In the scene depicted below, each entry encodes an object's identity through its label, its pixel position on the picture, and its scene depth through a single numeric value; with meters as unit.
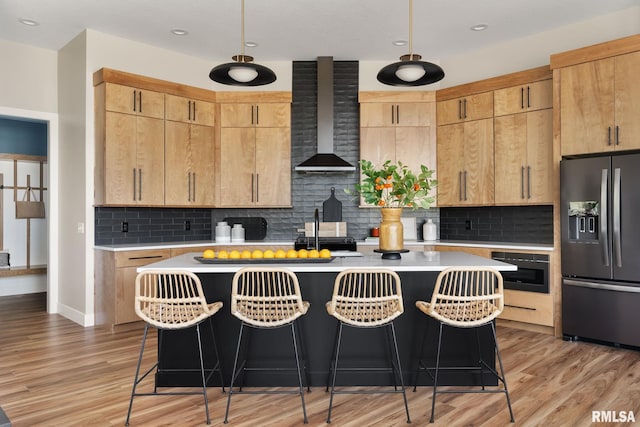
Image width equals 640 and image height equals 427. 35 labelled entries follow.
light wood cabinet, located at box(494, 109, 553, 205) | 4.84
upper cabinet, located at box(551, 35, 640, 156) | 4.02
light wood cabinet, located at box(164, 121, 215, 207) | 5.41
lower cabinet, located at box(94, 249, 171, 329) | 4.65
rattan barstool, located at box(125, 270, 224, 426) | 2.63
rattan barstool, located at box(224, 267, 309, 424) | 2.66
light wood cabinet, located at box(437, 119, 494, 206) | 5.31
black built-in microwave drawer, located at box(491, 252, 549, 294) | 4.53
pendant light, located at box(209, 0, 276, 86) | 3.16
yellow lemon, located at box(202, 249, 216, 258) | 3.09
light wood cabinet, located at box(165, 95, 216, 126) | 5.39
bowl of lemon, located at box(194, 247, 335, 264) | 2.97
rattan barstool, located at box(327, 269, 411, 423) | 2.64
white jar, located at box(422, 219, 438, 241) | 5.86
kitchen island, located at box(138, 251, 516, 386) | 3.09
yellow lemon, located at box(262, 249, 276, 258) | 3.04
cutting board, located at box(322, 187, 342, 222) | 5.99
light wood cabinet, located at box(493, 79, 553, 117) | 4.81
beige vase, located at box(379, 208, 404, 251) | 3.33
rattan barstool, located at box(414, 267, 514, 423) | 2.65
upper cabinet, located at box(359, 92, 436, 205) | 5.76
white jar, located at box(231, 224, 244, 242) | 5.88
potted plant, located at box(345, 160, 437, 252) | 3.26
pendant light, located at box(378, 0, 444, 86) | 2.99
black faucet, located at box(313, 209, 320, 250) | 3.40
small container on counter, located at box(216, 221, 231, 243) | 5.83
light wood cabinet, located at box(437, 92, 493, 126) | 5.29
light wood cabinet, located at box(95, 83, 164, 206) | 4.89
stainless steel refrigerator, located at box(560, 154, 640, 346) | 3.89
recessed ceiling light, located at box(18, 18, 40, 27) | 4.66
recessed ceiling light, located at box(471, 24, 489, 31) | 4.93
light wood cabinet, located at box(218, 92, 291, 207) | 5.85
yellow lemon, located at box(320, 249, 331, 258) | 3.10
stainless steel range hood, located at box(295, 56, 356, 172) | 5.84
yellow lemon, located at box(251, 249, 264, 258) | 3.03
